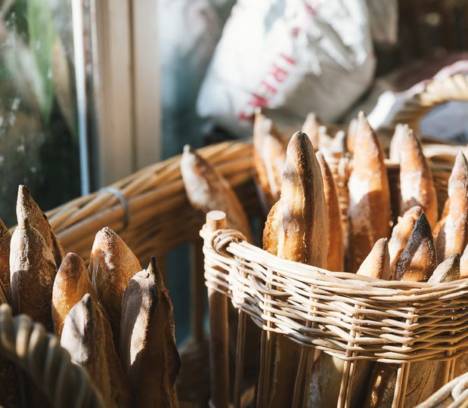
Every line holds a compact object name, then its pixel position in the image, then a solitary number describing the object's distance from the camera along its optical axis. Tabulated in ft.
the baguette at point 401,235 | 1.99
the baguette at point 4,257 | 1.73
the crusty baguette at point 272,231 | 2.06
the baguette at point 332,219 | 2.19
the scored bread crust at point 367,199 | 2.38
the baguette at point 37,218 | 1.73
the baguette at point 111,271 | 1.76
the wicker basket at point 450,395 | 1.46
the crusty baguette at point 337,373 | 1.81
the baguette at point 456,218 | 2.11
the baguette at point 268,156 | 2.74
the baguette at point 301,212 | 1.86
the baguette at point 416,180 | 2.42
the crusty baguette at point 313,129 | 2.91
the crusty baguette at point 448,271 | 1.74
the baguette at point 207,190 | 2.59
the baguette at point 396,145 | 2.66
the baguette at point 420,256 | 1.84
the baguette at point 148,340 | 1.59
